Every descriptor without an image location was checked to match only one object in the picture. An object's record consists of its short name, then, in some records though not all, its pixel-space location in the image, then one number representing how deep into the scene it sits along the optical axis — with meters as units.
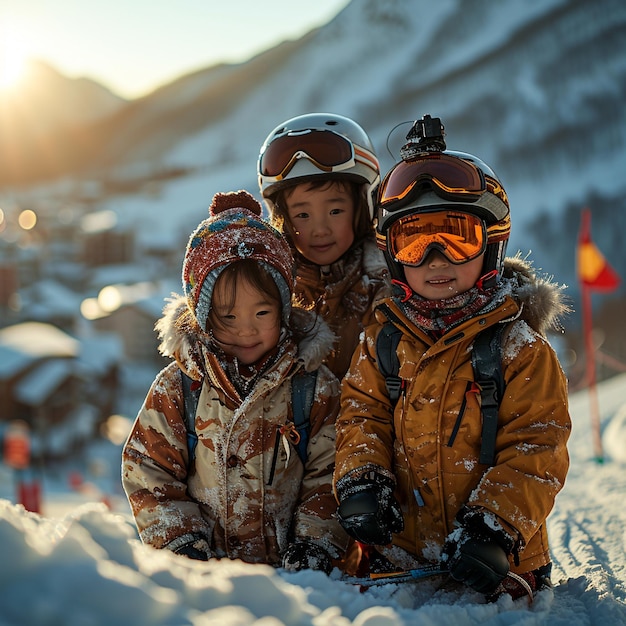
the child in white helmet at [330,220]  2.91
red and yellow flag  6.89
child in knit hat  2.29
